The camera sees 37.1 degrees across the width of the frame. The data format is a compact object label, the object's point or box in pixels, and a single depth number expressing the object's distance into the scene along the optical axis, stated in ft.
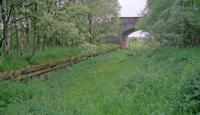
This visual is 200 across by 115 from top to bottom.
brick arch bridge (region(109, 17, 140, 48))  171.44
